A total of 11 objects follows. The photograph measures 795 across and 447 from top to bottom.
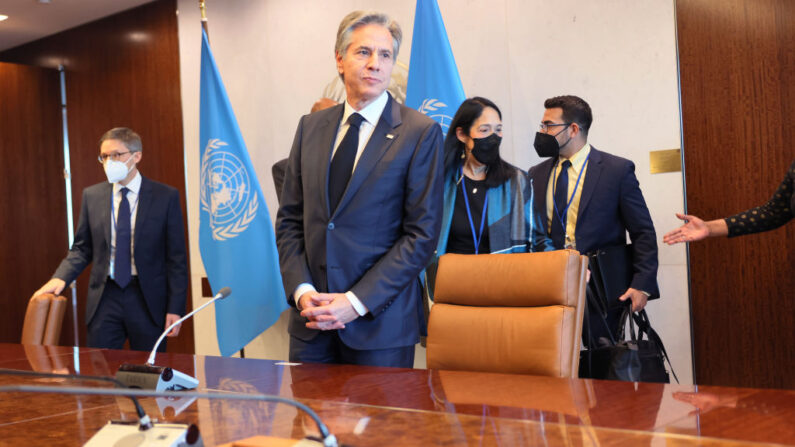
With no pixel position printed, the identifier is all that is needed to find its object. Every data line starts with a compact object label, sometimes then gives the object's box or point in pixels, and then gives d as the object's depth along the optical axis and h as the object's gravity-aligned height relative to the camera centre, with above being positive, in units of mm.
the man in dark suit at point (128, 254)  3980 -122
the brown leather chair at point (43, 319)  3152 -347
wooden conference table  1147 -346
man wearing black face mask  3521 +8
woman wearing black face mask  3381 +77
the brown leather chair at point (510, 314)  1928 -271
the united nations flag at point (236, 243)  4742 -107
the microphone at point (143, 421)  1101 -279
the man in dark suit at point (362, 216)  2297 +11
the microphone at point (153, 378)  1645 -325
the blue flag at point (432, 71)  4137 +801
